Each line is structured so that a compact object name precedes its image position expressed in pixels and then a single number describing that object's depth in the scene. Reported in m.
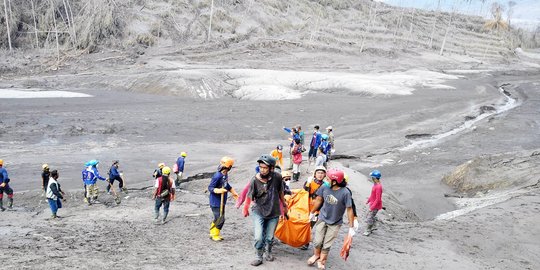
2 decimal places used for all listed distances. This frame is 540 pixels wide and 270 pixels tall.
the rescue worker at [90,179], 12.22
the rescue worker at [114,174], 12.86
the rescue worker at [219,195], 7.49
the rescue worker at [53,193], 10.69
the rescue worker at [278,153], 12.06
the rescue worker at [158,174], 9.56
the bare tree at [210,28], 52.76
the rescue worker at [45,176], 12.15
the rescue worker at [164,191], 9.46
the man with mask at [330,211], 6.59
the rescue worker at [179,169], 14.18
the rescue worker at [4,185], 11.81
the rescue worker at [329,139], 14.35
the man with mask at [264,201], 6.62
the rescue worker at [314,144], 13.28
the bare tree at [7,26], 43.30
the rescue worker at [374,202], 9.09
